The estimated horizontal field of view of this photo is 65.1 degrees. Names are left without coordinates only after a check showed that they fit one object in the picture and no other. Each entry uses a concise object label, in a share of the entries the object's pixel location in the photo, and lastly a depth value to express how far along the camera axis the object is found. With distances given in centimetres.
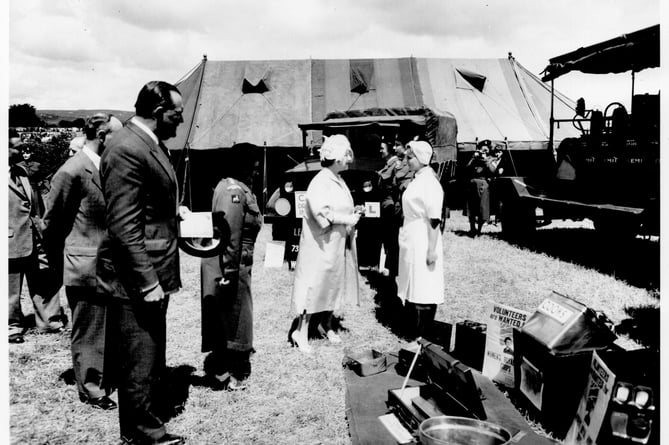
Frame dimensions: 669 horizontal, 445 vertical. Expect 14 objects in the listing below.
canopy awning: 758
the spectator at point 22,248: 541
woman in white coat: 492
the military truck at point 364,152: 807
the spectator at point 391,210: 700
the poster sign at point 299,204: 820
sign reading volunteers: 409
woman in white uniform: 479
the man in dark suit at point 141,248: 285
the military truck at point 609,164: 788
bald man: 400
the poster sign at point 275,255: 574
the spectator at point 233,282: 397
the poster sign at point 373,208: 804
